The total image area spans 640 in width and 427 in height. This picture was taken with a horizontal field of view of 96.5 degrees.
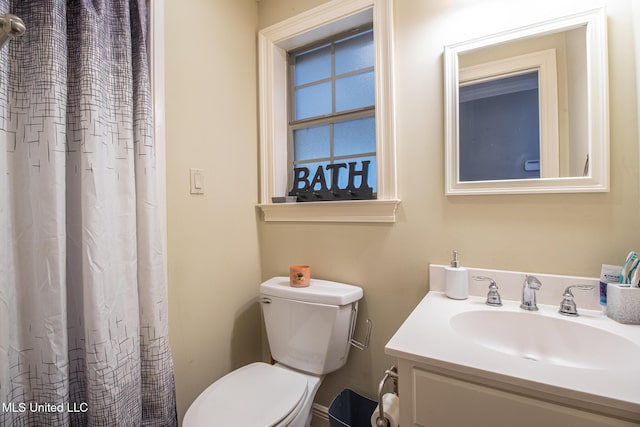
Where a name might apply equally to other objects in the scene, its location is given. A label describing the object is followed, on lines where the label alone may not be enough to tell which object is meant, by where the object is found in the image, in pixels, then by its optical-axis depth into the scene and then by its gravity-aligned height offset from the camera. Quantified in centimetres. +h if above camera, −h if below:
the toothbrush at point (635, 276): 82 -20
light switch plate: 125 +15
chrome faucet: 95 -29
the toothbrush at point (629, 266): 84 -18
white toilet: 95 -66
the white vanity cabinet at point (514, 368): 56 -38
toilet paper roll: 88 -63
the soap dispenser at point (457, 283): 106 -27
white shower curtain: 79 -3
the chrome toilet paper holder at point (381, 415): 84 -63
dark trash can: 128 -90
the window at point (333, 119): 145 +50
